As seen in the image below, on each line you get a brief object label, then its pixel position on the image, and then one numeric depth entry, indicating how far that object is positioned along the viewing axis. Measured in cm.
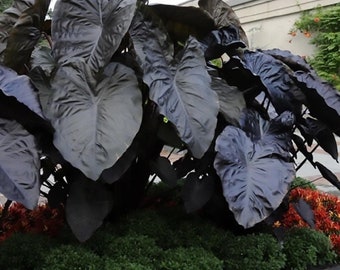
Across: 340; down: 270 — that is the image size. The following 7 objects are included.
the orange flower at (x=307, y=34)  1176
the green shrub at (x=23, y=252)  204
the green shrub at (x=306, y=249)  230
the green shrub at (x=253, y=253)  211
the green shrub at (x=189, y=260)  196
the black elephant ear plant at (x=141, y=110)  188
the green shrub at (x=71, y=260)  191
